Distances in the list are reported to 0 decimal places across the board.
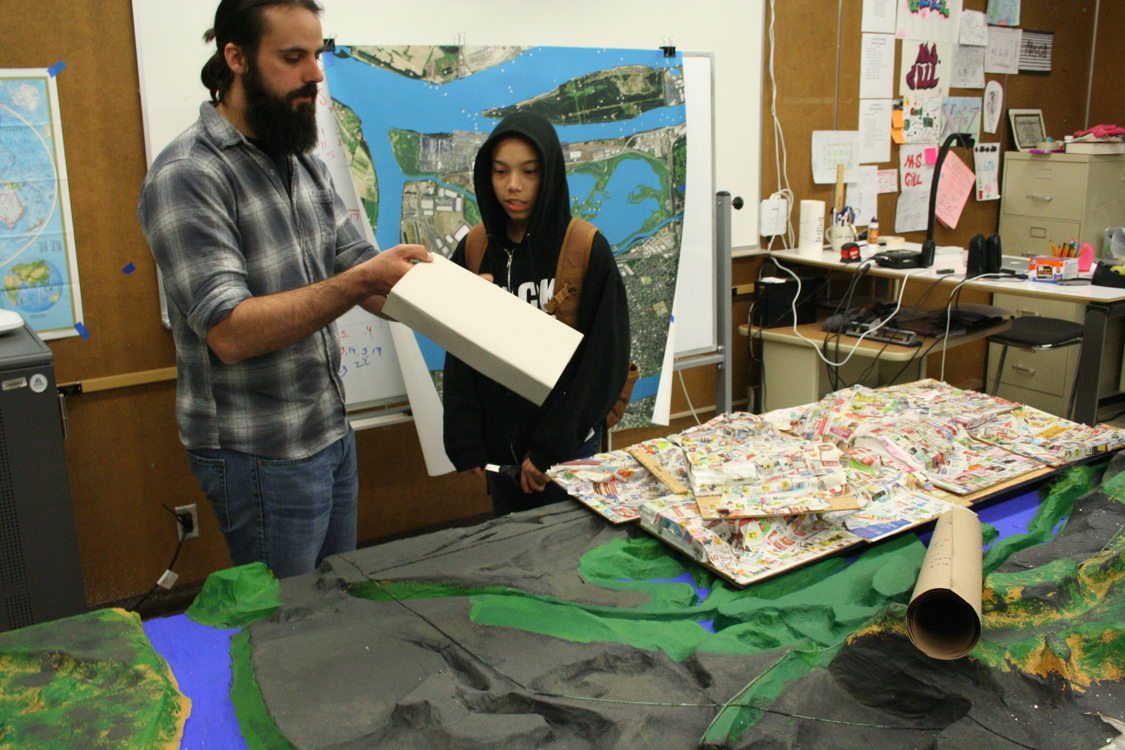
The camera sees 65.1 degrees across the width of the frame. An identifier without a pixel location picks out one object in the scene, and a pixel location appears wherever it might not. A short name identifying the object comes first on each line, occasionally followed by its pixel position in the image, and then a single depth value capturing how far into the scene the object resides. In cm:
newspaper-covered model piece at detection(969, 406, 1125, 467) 177
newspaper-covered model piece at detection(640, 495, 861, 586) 141
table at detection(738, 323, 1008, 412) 350
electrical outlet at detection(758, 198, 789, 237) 382
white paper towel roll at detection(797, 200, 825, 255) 379
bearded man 157
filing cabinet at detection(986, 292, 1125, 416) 435
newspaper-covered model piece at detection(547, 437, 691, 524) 164
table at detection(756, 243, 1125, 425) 291
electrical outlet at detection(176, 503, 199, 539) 273
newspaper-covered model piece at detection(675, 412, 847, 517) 150
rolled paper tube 112
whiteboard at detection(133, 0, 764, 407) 246
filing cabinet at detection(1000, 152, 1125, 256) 430
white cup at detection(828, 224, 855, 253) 388
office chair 327
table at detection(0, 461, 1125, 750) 104
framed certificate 473
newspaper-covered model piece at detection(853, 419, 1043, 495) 172
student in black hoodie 200
